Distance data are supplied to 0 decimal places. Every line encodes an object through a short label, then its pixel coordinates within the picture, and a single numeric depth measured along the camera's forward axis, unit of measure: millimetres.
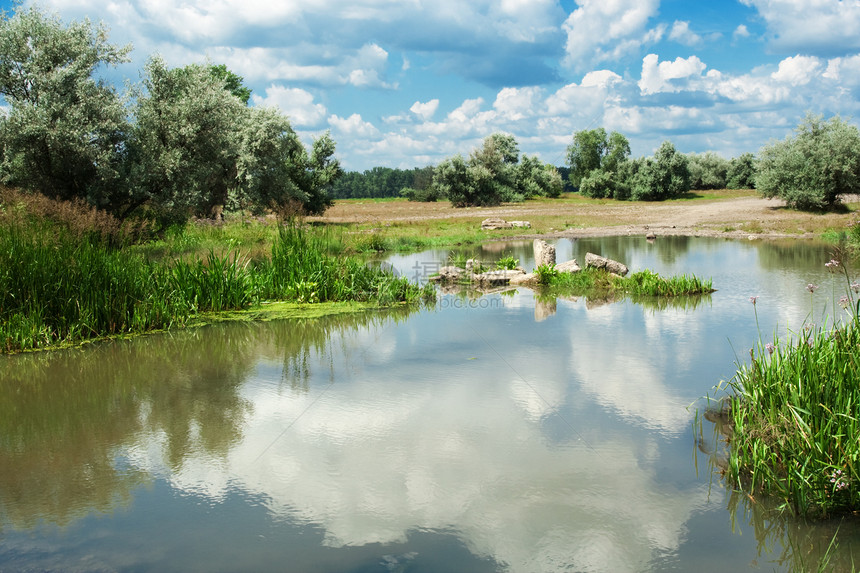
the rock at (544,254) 17281
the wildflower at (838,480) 4445
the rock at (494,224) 34241
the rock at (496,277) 16547
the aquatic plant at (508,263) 17530
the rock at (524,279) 16311
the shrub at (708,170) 70875
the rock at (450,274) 17062
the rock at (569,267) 16234
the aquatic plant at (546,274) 15984
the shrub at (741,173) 68875
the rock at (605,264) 16297
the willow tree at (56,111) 20156
